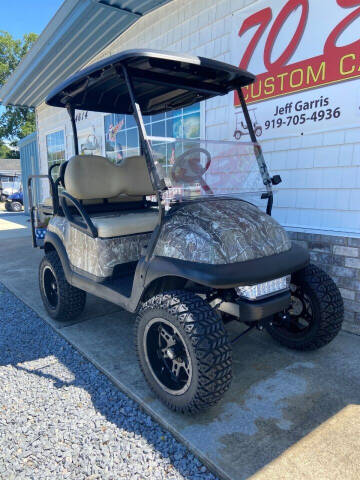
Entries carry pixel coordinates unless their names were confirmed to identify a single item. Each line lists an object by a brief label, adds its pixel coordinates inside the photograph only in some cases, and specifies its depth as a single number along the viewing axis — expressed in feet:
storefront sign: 10.45
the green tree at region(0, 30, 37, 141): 126.52
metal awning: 17.84
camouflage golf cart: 6.57
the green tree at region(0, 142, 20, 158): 153.36
